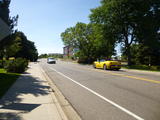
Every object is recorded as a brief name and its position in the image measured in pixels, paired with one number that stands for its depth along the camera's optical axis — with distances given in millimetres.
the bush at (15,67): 15828
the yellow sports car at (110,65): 20484
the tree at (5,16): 13406
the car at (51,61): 44788
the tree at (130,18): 28766
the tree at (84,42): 53219
